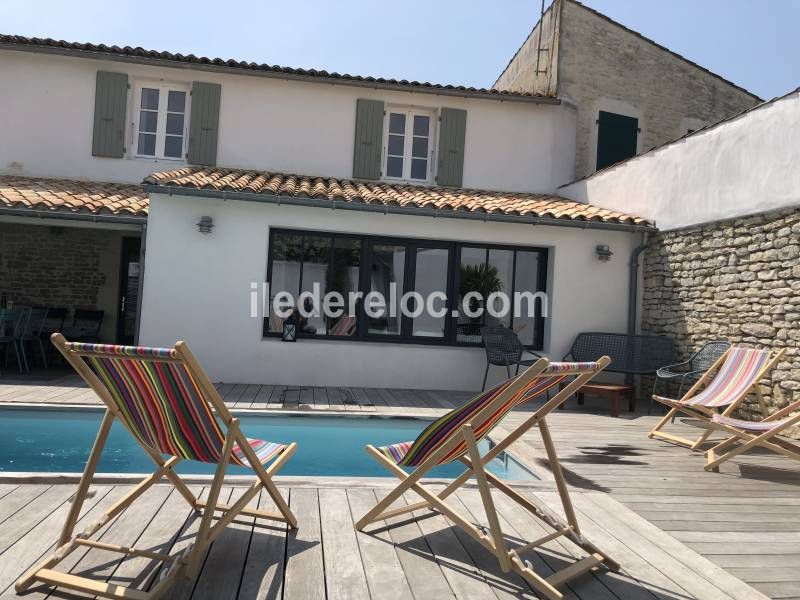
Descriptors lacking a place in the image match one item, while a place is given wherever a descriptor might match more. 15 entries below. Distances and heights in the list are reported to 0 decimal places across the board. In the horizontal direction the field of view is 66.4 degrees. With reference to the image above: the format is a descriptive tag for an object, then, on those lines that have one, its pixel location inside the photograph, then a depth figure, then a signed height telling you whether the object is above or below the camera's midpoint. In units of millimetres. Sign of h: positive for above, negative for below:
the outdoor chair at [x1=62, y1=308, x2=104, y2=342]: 10508 -548
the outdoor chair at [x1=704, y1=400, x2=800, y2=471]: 4531 -788
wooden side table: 7316 -809
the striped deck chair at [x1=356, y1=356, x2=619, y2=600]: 2588 -688
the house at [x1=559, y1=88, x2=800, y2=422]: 6395 +1177
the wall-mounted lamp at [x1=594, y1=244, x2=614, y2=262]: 8820 +1035
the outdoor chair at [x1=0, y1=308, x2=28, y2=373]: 8547 -515
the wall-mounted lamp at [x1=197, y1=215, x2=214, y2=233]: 7996 +1004
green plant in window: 9094 +536
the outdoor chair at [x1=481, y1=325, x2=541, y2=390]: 8180 -393
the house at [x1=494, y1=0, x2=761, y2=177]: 11633 +4751
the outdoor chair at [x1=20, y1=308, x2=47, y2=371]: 8922 -562
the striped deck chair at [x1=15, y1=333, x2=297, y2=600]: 2377 -541
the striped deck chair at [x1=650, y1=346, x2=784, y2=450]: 5520 -521
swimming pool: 4945 -1282
